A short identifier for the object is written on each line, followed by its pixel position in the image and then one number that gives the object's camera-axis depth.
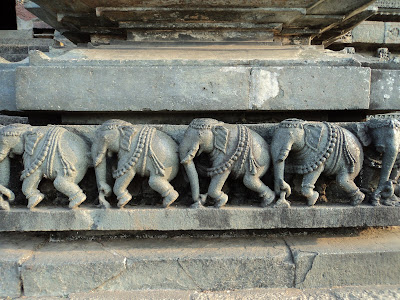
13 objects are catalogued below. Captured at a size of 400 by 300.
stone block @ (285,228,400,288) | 2.39
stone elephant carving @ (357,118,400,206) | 2.45
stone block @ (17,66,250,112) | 2.80
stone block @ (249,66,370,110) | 2.85
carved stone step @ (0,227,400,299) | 2.32
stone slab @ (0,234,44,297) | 2.29
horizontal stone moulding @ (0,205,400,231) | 2.39
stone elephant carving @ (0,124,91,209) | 2.42
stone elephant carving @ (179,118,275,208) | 2.42
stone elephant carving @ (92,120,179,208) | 2.43
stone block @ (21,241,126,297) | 2.30
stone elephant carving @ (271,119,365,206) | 2.45
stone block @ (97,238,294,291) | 2.37
